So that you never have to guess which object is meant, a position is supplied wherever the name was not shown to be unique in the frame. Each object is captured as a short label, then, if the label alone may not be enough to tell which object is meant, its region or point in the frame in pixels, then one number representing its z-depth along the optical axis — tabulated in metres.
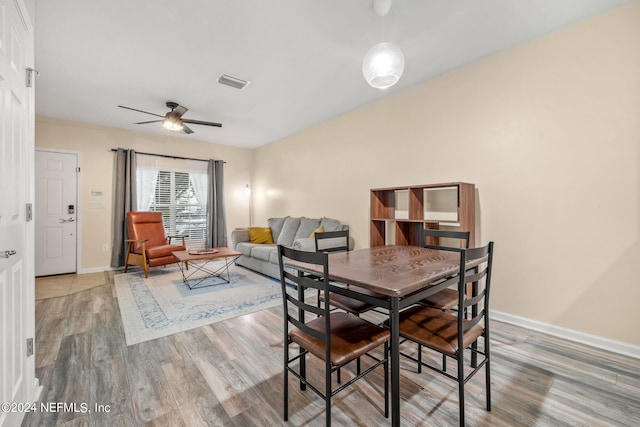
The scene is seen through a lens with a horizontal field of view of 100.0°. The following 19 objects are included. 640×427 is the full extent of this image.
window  5.38
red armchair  4.38
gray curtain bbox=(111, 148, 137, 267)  4.94
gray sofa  4.05
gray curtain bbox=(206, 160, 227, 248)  5.98
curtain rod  5.12
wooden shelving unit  2.68
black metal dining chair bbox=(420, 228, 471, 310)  1.85
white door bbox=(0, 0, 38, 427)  1.20
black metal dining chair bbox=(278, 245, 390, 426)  1.26
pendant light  1.87
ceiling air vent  3.13
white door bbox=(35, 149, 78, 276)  4.42
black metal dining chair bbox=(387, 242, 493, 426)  1.35
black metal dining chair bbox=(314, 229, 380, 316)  1.82
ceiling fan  3.72
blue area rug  2.63
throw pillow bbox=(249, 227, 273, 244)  5.09
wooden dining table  1.23
